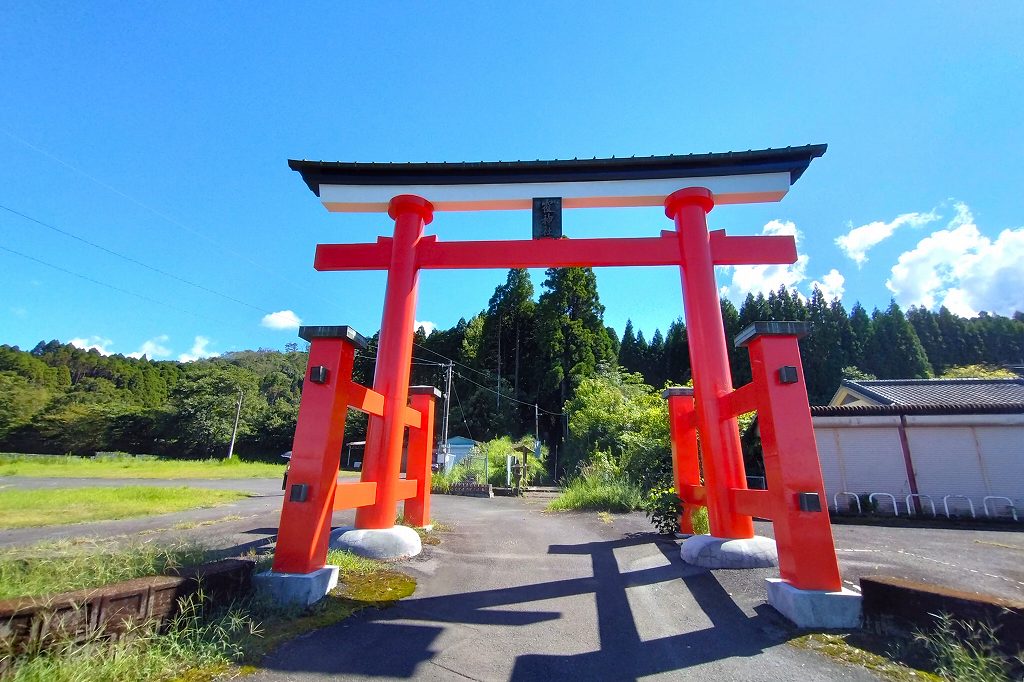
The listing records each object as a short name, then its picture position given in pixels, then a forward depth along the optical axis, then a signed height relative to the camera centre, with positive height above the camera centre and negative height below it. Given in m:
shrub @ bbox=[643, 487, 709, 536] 6.77 -0.65
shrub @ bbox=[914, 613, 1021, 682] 2.52 -1.00
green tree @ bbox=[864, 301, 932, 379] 38.41 +10.52
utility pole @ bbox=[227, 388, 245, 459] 40.69 +2.72
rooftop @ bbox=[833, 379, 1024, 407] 13.31 +2.66
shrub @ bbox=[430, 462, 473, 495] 17.58 -0.52
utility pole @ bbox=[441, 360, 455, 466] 24.01 +2.46
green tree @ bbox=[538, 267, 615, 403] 29.72 +9.04
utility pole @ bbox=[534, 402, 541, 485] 29.29 +2.80
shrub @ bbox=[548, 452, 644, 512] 9.75 -0.55
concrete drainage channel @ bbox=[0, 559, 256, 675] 2.25 -0.84
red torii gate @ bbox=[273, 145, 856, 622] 4.05 +1.05
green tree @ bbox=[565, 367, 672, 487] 12.09 +1.62
